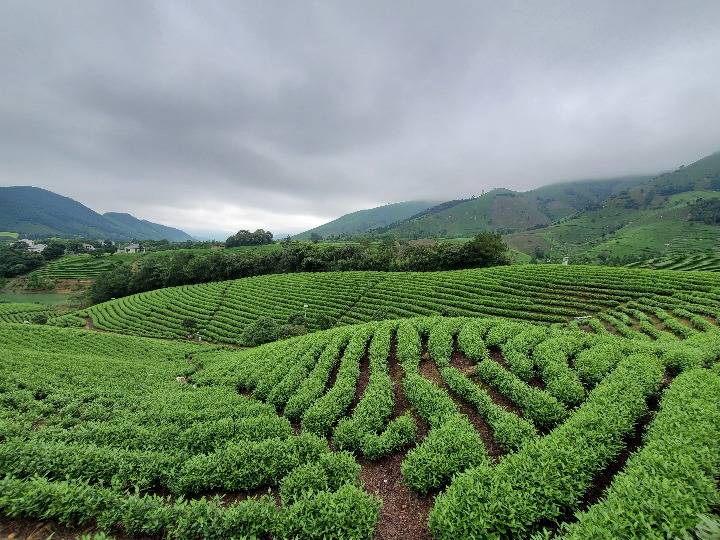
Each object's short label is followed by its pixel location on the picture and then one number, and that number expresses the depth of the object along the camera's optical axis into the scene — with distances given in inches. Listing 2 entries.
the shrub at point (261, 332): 1529.3
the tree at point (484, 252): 2546.8
